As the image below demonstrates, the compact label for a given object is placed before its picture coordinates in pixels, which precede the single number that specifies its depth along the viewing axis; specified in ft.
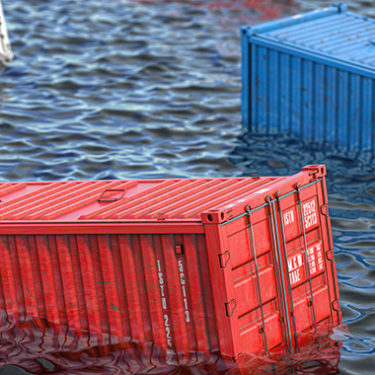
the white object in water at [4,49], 81.86
